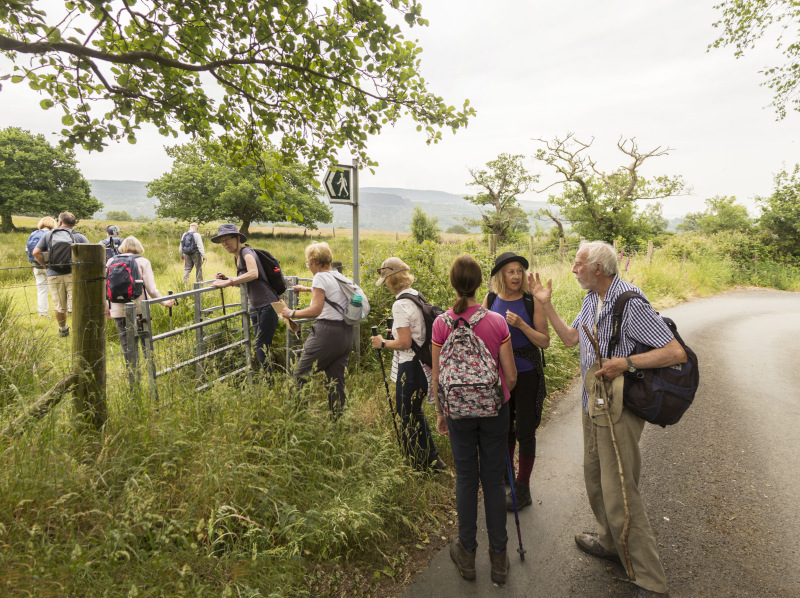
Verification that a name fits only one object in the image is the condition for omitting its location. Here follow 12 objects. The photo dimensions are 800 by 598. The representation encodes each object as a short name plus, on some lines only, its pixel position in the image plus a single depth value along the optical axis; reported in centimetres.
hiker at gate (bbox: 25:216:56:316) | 851
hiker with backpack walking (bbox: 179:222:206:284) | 1166
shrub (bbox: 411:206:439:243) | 5282
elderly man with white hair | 225
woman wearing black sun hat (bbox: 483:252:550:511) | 300
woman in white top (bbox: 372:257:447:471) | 312
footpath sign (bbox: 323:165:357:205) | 474
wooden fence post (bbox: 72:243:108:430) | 266
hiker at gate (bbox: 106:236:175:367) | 556
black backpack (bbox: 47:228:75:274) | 729
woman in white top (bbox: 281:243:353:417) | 371
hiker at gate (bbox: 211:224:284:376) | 463
